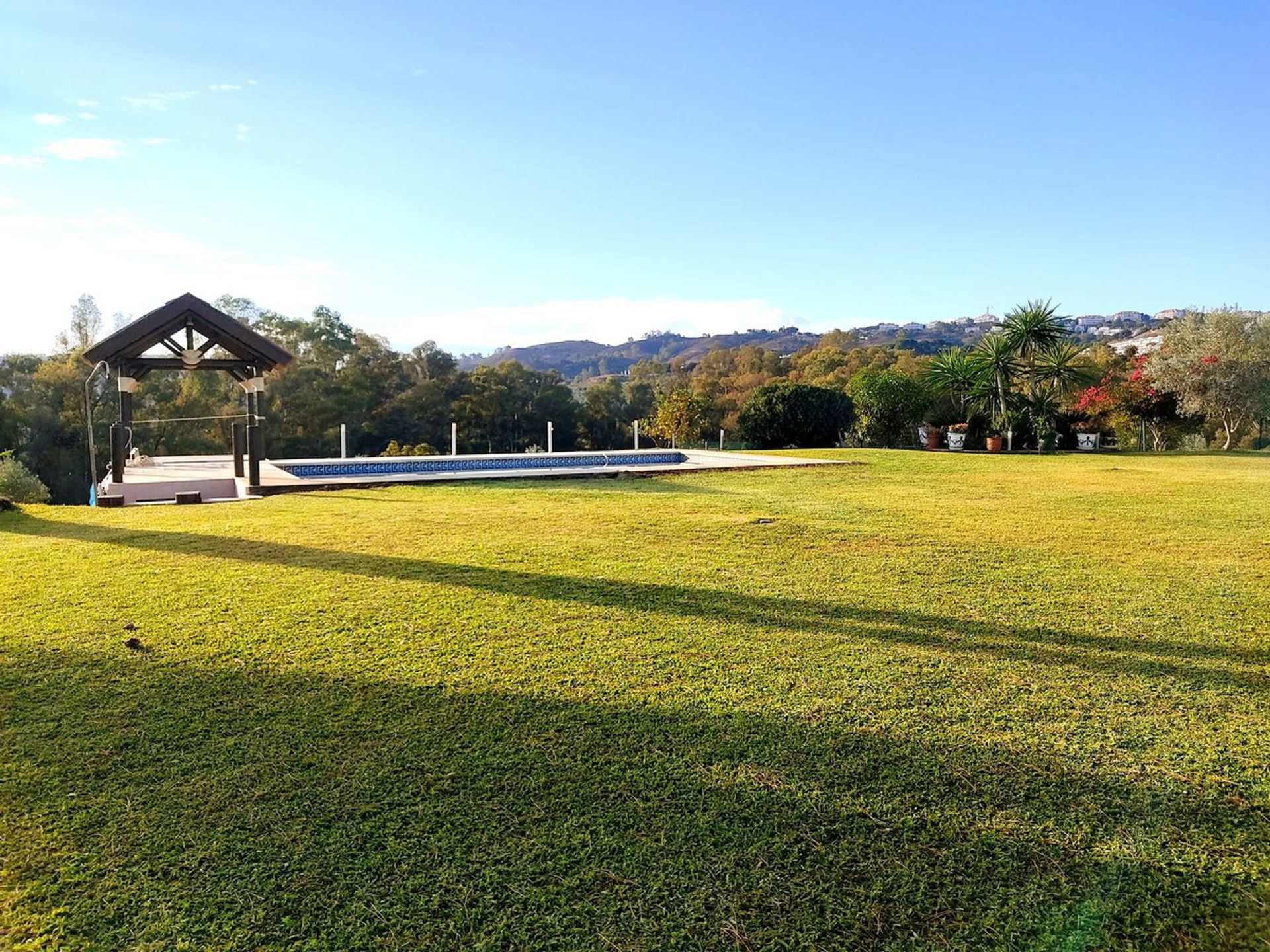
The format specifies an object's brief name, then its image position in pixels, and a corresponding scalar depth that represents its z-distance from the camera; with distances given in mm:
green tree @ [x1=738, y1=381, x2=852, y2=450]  18719
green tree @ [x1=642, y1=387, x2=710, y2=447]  20109
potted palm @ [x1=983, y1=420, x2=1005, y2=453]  16516
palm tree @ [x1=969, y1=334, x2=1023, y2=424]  17219
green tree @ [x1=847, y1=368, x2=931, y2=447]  18094
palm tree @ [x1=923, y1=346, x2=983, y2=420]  17844
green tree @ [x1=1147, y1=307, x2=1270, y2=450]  18500
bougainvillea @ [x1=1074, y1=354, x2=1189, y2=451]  19016
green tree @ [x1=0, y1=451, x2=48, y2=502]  8836
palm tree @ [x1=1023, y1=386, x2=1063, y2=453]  16469
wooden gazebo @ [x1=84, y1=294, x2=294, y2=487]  9680
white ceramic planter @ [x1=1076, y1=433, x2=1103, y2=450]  17844
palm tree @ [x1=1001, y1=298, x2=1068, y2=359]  17344
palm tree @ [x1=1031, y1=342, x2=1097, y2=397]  17484
